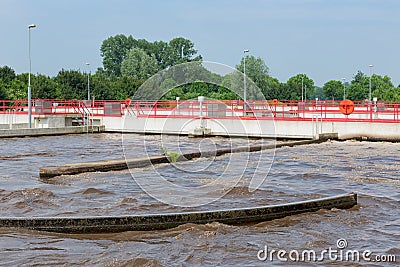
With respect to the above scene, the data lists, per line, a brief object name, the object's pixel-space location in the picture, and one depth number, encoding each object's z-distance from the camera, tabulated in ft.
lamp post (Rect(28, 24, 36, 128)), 101.25
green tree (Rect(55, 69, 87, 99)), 216.74
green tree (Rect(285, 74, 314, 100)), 285.43
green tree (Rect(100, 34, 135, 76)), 422.82
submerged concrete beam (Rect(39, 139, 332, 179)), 43.19
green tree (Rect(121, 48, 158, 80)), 273.42
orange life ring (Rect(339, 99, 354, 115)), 89.20
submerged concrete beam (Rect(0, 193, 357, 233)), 25.93
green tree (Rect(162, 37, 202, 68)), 311.27
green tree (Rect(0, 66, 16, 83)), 217.42
